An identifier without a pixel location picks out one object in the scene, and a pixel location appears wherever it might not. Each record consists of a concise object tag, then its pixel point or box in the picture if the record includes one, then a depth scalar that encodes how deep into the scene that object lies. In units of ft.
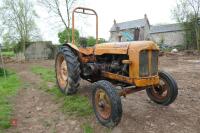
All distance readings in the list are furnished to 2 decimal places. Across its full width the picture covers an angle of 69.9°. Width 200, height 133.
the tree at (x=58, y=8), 53.33
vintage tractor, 8.54
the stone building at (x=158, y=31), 76.92
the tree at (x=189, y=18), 58.74
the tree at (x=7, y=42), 56.50
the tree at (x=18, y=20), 55.41
